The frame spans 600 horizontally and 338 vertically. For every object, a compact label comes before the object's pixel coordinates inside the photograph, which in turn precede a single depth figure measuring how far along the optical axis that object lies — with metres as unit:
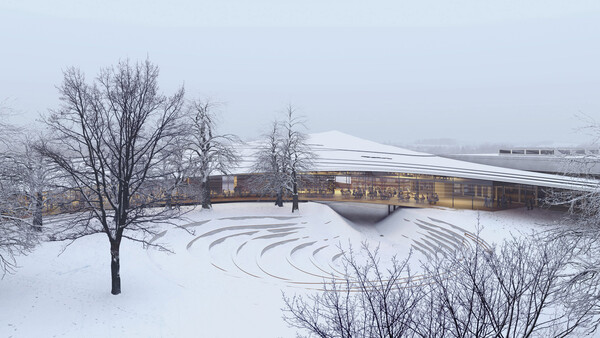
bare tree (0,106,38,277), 10.95
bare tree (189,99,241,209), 25.95
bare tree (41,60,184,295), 12.30
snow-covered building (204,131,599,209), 26.61
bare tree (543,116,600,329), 8.73
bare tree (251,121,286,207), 27.15
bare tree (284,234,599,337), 6.48
